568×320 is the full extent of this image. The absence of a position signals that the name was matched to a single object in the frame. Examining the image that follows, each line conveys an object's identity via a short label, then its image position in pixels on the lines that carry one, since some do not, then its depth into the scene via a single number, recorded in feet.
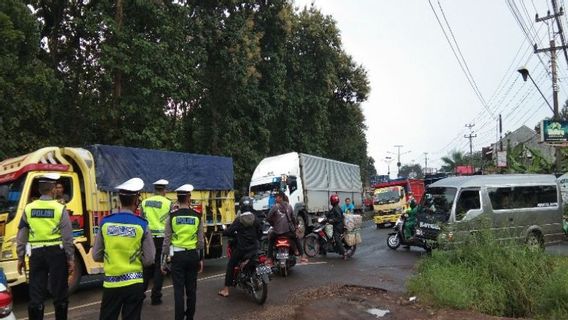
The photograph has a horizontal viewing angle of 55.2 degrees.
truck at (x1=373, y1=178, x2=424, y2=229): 90.07
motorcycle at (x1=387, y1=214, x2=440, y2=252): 47.04
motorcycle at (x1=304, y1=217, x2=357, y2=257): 48.06
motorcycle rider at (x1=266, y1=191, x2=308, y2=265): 38.01
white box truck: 70.59
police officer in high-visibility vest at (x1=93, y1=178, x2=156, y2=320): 16.57
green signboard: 88.17
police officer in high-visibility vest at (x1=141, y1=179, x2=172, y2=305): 29.09
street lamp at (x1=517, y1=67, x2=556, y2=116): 74.02
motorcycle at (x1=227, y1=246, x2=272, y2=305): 28.99
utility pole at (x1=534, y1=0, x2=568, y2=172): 86.84
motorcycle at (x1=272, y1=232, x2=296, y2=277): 37.52
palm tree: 232.12
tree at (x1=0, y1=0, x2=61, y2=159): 48.75
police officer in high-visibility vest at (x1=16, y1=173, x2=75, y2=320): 22.07
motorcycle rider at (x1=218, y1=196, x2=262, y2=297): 30.12
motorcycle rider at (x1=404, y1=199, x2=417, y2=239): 52.99
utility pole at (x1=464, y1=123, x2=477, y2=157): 265.95
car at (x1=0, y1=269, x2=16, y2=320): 14.67
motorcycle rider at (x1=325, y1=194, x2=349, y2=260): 47.24
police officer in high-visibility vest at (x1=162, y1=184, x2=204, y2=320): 22.94
